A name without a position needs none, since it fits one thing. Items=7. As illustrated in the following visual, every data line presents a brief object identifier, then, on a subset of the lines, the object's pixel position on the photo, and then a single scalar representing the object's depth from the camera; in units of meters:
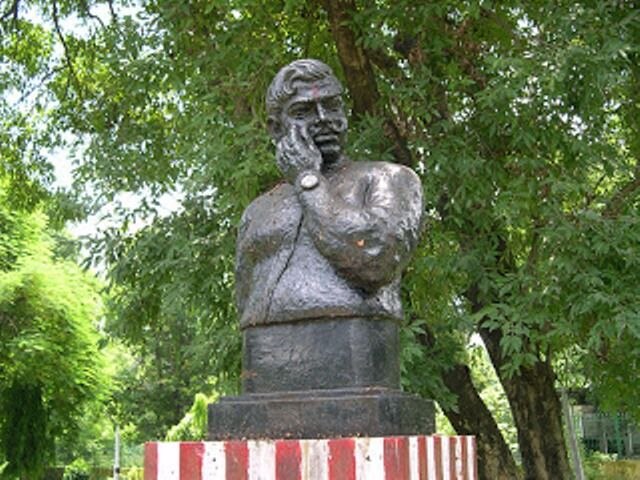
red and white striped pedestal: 3.40
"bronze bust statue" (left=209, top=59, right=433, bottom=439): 3.70
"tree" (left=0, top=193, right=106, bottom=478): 17.34
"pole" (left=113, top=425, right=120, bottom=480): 28.08
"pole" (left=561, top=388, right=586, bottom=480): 15.16
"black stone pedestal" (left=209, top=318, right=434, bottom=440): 3.59
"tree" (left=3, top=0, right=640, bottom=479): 6.62
